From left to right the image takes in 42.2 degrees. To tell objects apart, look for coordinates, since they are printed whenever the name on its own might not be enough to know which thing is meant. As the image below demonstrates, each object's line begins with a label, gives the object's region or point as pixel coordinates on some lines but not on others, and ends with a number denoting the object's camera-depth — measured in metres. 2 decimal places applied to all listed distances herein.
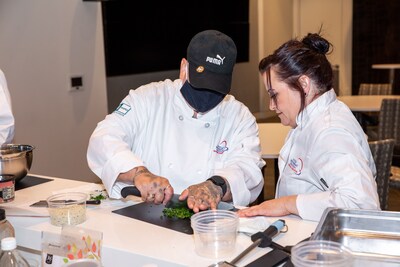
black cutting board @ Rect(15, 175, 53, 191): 2.10
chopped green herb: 1.64
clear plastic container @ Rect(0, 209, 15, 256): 1.41
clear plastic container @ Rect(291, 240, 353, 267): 1.07
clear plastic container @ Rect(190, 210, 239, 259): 1.37
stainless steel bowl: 1.94
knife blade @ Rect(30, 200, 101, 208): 1.81
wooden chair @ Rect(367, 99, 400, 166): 4.60
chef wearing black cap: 1.88
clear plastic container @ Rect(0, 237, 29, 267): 1.24
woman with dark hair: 1.56
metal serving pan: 1.30
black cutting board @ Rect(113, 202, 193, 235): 1.57
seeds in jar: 1.65
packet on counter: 1.34
